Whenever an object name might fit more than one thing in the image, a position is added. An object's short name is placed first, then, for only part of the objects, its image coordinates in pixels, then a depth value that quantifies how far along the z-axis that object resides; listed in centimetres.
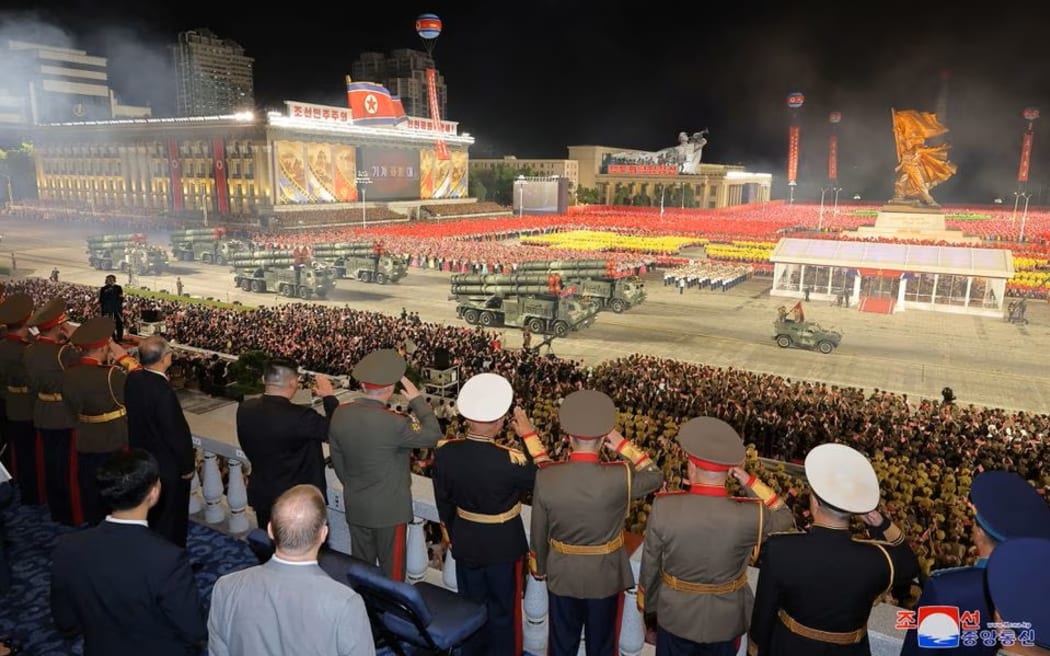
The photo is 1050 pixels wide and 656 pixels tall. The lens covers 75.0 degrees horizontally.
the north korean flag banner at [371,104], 7681
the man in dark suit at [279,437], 517
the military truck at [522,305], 2669
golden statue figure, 5425
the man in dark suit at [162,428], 571
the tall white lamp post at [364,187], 6348
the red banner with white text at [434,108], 7441
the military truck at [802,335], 2459
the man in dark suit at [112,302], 1738
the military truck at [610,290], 3153
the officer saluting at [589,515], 425
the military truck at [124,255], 4050
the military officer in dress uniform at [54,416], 698
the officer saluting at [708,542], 385
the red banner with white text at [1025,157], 8481
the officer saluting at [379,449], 490
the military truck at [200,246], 4547
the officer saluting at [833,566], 352
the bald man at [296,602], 293
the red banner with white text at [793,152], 8886
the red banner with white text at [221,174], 7212
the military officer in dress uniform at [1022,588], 255
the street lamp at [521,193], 9214
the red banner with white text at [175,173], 7738
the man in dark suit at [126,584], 330
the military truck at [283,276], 3397
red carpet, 3297
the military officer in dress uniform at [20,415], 741
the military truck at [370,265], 3872
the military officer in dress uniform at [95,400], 636
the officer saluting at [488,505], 451
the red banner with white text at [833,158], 9713
